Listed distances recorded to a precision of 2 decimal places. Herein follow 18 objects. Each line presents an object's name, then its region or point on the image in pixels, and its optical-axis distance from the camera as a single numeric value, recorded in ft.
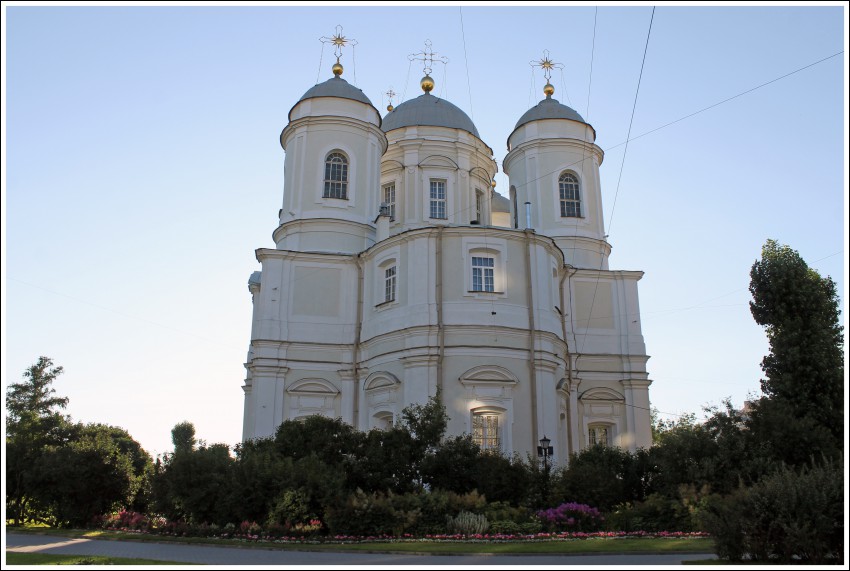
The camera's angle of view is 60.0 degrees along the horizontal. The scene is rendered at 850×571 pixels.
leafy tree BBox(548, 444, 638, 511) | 69.97
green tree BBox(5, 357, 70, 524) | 84.74
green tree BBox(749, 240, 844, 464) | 69.62
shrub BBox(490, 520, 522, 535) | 59.36
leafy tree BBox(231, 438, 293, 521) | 62.03
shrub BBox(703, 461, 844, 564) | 37.22
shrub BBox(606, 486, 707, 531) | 61.52
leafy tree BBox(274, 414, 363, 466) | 72.79
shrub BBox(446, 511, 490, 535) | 59.00
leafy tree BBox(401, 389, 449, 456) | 75.72
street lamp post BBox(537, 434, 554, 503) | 78.77
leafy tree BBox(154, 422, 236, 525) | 64.54
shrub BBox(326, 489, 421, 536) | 57.77
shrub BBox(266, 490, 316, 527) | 59.92
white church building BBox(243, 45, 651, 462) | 92.27
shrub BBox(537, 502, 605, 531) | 61.26
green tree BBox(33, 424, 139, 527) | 78.02
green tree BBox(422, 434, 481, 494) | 72.43
